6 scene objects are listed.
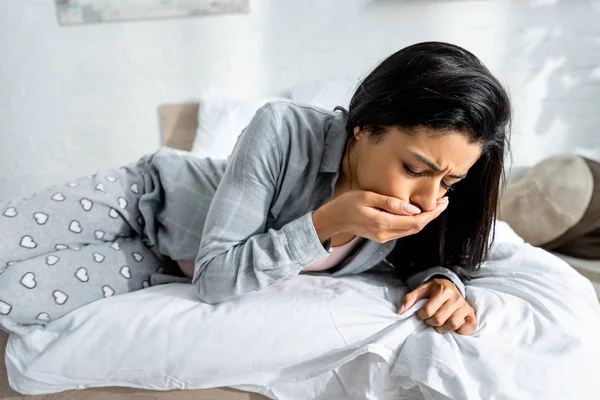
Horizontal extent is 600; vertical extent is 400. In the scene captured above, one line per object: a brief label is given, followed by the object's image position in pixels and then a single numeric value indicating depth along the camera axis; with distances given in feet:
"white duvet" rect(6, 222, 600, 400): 2.30
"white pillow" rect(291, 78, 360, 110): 5.59
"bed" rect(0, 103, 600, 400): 2.31
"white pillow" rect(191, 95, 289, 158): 5.49
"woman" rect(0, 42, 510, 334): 2.15
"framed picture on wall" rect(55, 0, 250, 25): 6.12
